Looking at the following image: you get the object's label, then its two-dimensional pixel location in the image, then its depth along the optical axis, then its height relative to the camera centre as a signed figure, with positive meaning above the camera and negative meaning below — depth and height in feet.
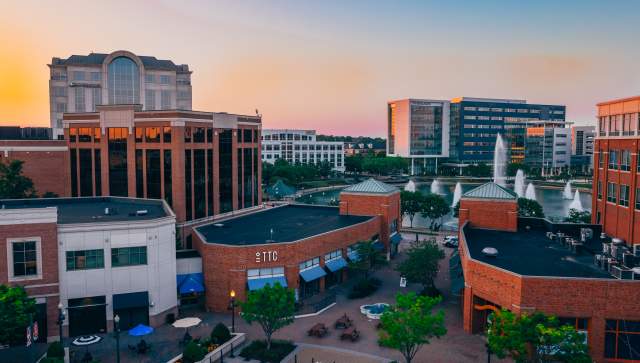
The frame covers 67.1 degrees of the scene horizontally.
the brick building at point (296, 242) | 134.00 -27.27
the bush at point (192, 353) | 98.68 -40.98
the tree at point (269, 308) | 103.55 -33.06
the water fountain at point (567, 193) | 483.39 -37.92
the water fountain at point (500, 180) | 637.71 -32.29
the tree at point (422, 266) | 146.82 -34.02
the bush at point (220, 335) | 108.47 -40.97
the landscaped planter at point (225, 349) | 100.94 -42.74
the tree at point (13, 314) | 93.56 -31.80
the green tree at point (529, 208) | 269.85 -29.48
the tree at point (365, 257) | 160.86 -35.56
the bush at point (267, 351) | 103.66 -43.50
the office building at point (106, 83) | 307.58 +45.91
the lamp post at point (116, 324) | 95.18 -33.85
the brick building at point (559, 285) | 96.53 -26.96
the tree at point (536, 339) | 80.89 -31.75
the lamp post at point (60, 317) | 100.13 -34.17
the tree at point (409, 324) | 89.61 -31.76
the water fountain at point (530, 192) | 448.70 -35.43
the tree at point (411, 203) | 291.54 -28.76
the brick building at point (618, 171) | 138.72 -4.49
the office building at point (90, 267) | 111.34 -27.80
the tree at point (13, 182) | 177.06 -10.84
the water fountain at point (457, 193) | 408.67 -33.69
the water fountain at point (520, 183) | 501.76 -31.59
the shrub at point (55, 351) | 96.63 -39.76
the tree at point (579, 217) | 242.58 -31.14
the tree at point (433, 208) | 288.51 -31.43
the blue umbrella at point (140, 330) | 105.19 -38.89
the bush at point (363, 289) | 148.03 -42.39
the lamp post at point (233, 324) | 112.31 -41.84
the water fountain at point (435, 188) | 538.30 -38.49
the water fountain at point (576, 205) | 377.75 -40.21
